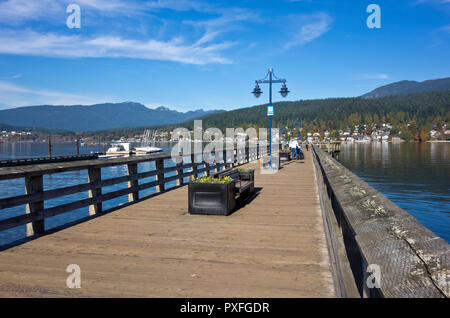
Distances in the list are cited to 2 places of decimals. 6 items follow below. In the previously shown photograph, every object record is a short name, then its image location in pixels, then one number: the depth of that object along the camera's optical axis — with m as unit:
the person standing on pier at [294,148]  26.30
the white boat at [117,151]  110.54
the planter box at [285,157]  25.50
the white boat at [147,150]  121.62
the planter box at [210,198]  6.93
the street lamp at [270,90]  16.14
